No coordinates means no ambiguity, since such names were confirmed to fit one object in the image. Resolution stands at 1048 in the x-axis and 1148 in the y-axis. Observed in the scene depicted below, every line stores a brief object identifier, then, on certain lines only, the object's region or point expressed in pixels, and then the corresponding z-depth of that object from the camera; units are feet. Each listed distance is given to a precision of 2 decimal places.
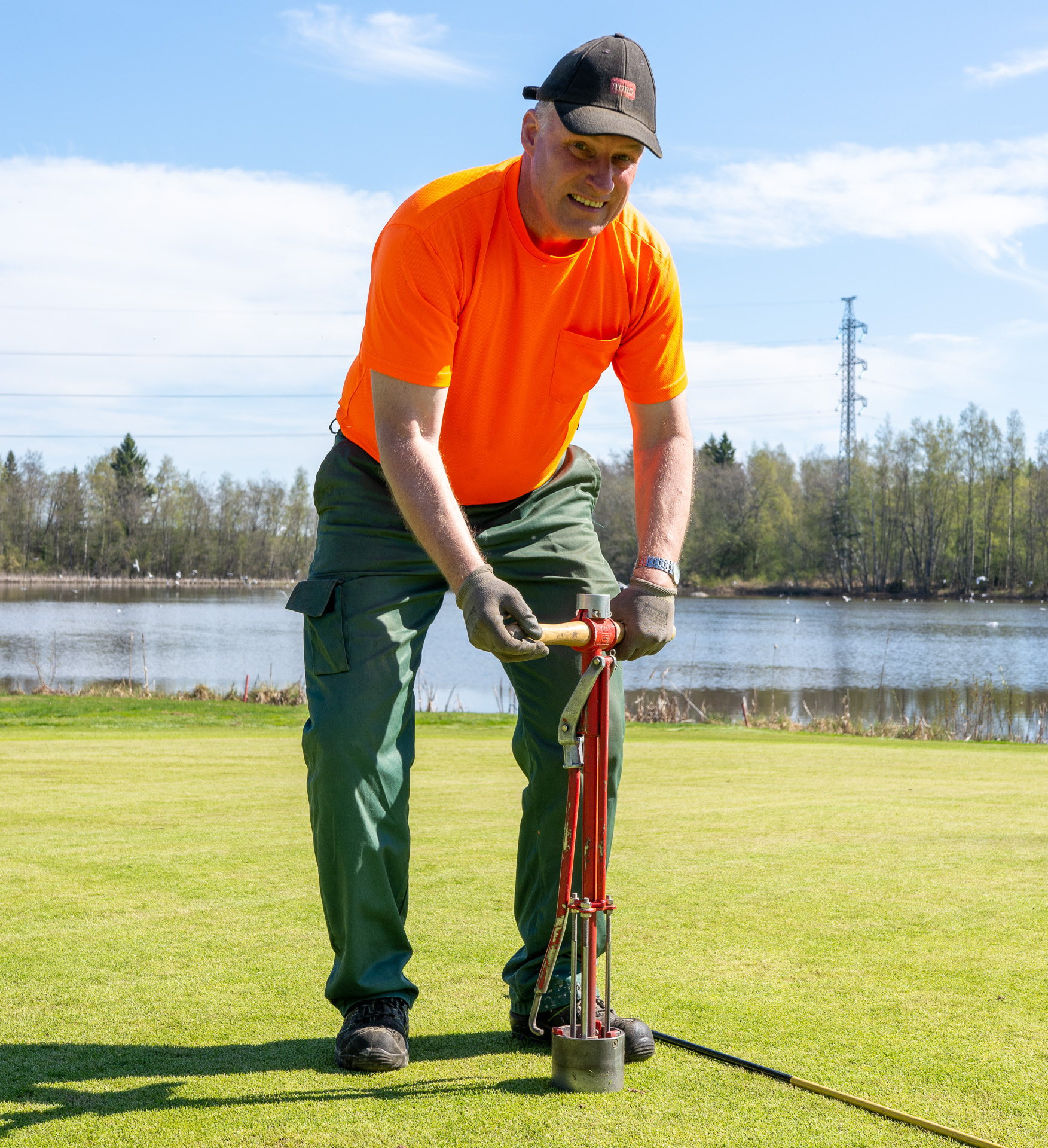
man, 8.39
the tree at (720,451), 310.24
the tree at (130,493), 294.05
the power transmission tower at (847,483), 233.55
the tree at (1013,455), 253.44
